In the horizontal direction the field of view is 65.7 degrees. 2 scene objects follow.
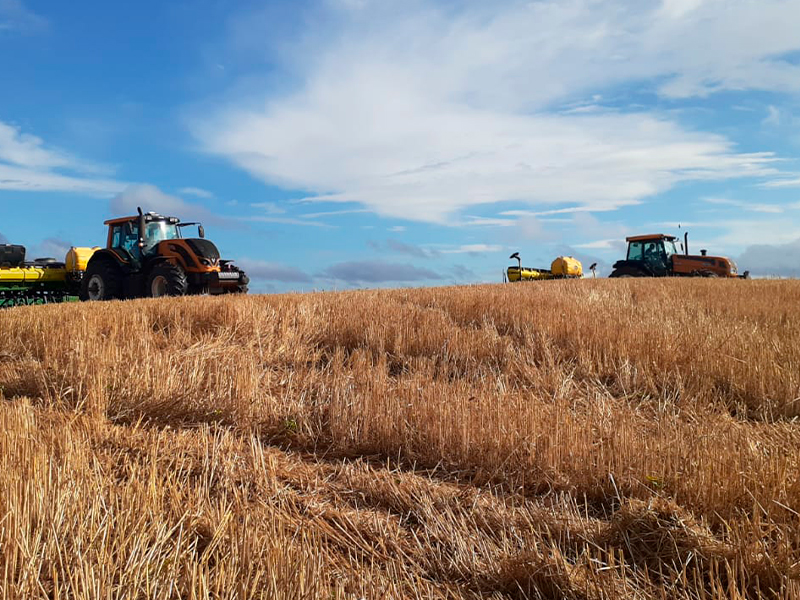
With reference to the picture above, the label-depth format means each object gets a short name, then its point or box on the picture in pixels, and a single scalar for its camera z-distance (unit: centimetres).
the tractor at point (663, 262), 2614
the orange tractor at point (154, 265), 1591
